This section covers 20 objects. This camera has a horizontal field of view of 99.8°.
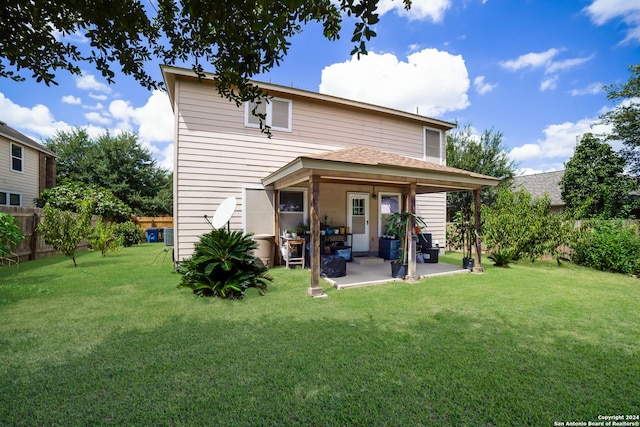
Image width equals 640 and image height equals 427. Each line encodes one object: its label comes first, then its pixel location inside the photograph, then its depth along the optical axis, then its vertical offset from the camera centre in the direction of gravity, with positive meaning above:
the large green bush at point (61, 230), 7.00 -0.35
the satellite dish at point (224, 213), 5.29 +0.07
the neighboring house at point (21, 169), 11.49 +2.25
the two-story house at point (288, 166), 6.07 +1.21
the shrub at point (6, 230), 4.34 -0.23
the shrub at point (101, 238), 8.67 -0.69
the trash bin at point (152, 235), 15.24 -1.05
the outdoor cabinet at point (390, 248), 8.45 -1.00
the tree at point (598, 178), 12.08 +1.76
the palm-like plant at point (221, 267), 4.71 -0.92
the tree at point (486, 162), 15.80 +3.22
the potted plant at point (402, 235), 5.90 -0.40
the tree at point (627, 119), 14.07 +5.22
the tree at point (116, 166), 19.75 +3.78
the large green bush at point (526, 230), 7.80 -0.41
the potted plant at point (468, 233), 7.05 -0.45
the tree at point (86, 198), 12.58 +0.85
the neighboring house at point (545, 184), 16.84 +2.34
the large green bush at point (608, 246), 6.74 -0.79
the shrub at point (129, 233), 13.07 -0.80
